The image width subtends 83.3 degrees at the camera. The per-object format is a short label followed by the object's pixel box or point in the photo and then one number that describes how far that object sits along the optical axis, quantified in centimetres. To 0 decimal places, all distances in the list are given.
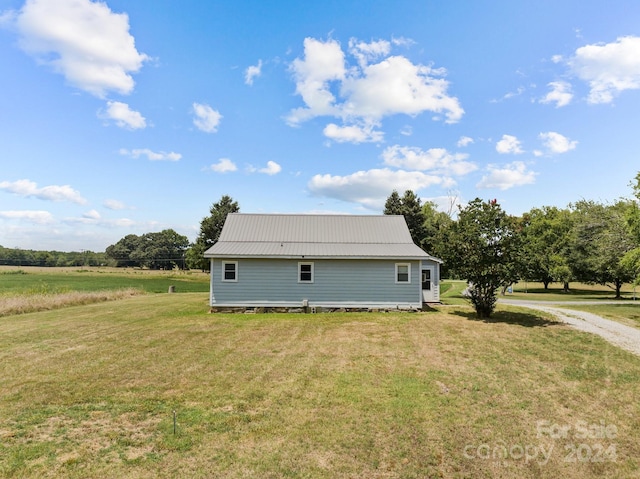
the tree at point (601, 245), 2311
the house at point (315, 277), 1761
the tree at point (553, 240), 3609
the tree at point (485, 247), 1486
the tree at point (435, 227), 1585
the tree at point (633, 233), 1657
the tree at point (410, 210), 4119
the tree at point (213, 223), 4359
